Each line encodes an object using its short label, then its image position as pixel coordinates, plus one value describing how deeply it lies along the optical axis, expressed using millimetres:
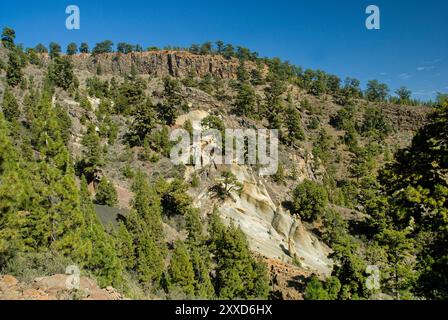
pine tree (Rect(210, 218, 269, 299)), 28172
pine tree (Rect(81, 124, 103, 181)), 47844
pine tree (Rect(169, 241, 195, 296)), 25562
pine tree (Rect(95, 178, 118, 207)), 41250
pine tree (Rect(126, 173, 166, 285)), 27750
